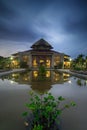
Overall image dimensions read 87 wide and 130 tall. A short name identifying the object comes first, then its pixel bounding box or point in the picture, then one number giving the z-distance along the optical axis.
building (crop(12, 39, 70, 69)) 28.95
